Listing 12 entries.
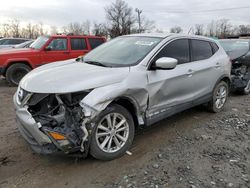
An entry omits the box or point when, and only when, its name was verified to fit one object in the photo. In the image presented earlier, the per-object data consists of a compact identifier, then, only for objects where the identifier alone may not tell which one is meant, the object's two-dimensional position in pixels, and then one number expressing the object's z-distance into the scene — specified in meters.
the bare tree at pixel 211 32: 45.12
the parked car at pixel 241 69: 5.33
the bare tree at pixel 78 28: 43.71
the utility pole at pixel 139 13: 41.57
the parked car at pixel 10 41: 11.34
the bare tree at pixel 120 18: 42.59
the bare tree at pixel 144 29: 41.72
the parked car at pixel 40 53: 6.36
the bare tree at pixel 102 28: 38.93
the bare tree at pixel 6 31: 37.49
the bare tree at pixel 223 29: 45.94
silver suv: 2.23
